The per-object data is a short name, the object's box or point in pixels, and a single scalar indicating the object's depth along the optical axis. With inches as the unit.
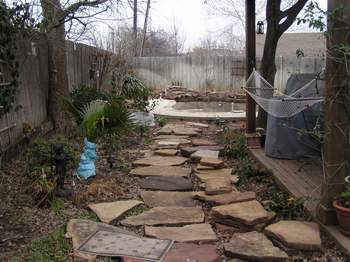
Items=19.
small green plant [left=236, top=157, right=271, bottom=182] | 163.4
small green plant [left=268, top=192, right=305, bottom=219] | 124.8
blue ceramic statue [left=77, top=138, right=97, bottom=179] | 157.9
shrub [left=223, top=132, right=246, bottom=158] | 207.5
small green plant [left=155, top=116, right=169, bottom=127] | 313.9
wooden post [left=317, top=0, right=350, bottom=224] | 102.7
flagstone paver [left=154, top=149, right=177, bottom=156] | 209.9
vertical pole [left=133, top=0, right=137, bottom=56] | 462.2
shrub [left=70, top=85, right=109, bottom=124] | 239.0
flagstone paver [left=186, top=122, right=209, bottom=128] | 301.0
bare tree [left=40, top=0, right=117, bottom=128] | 198.2
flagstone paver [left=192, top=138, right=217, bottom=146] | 232.2
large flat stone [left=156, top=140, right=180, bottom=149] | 226.2
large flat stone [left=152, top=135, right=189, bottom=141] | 251.4
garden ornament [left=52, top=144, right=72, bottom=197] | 136.3
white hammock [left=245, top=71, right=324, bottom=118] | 149.9
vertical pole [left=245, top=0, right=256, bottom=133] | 212.5
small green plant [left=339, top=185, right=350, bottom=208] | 105.7
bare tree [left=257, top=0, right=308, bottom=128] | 217.5
